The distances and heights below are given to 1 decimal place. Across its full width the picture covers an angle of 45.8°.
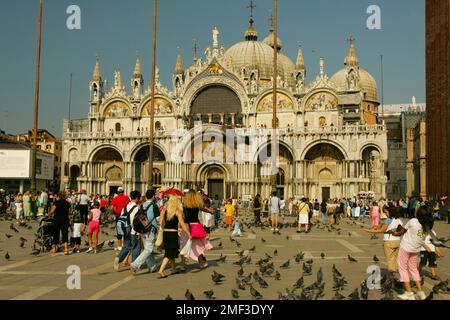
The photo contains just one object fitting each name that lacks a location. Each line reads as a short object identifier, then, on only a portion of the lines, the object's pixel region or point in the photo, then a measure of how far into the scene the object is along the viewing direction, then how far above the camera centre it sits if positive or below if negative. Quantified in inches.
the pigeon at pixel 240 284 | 412.8 -72.7
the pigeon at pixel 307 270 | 496.4 -73.2
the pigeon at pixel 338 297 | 356.4 -70.0
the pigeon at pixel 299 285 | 394.3 -68.8
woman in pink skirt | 533.3 -29.1
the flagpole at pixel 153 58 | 1249.9 +319.5
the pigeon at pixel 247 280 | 419.5 -70.1
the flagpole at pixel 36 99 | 1117.7 +195.5
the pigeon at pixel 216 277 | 441.1 -71.8
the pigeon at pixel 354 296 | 351.9 -68.5
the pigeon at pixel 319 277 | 402.7 -64.9
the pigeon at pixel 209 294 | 366.8 -70.9
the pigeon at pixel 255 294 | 373.0 -72.1
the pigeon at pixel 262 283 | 424.8 -72.8
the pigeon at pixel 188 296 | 351.3 -69.8
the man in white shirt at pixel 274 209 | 1004.6 -32.9
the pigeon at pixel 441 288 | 396.8 -70.7
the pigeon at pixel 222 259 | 589.0 -74.8
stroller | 652.1 -54.6
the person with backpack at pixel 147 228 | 495.2 -35.3
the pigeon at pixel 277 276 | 463.2 -73.3
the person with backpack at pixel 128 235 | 522.6 -43.9
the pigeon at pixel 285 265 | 530.0 -73.2
